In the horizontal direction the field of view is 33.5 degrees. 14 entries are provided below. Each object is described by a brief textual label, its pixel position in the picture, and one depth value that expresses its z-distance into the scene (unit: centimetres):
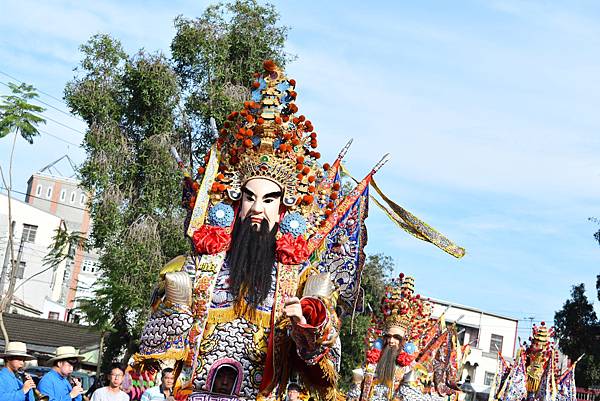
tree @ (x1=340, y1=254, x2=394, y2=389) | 2577
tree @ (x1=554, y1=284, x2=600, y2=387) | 2973
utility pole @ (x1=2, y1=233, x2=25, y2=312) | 2572
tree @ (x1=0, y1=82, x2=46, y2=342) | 2241
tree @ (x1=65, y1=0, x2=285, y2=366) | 1808
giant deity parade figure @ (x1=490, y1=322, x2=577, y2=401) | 1709
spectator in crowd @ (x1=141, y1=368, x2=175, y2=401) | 855
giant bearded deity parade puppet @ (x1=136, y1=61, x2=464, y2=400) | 621
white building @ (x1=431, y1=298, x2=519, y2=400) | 5066
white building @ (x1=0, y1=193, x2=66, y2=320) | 4438
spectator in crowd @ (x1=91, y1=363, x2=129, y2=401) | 831
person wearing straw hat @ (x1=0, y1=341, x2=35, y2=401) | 744
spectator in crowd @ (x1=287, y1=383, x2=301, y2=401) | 629
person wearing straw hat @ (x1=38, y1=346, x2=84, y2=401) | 794
